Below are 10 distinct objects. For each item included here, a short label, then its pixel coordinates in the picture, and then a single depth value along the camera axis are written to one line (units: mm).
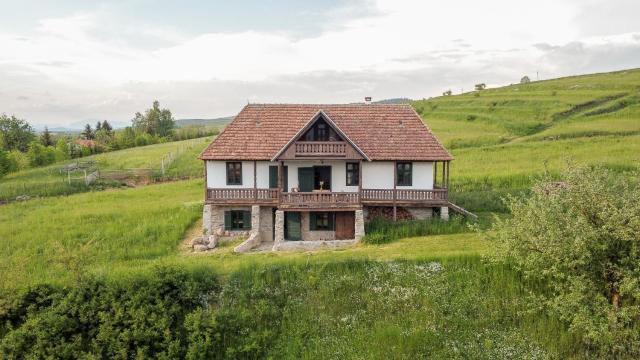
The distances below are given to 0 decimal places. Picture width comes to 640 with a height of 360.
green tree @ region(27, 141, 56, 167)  62281
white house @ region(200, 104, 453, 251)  27641
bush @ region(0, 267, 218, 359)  15359
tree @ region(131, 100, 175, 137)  115938
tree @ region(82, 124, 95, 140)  109688
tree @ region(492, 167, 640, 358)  13516
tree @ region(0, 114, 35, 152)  79688
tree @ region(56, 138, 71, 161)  68062
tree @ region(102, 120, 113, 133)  109275
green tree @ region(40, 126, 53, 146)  87688
